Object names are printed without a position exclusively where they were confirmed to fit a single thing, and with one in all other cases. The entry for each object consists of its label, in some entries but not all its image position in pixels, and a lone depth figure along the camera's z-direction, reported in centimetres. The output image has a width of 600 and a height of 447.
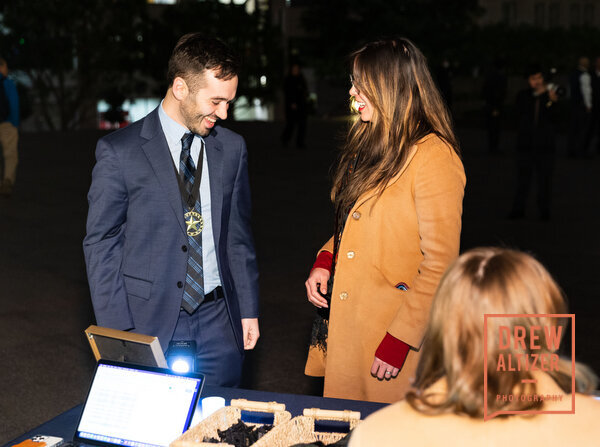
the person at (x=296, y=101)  1958
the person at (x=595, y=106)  1811
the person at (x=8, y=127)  1215
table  267
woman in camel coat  285
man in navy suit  314
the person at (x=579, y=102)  1786
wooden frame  251
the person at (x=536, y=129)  1051
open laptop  244
